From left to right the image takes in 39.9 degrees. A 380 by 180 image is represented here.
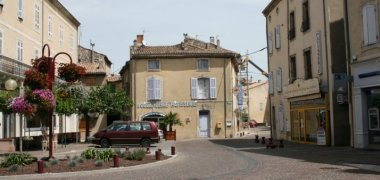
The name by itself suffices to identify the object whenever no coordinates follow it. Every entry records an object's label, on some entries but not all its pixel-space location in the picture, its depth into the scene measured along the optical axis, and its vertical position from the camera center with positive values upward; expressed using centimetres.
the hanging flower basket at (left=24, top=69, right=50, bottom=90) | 1662 +156
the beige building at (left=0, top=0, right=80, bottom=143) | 2802 +580
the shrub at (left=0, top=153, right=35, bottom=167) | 1592 -96
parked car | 3027 -49
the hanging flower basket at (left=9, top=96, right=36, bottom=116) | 1656 +72
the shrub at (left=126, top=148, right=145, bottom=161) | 1817 -97
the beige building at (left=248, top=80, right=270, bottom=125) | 8175 +360
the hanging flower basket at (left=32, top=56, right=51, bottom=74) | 1728 +211
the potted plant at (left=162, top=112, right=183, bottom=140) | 4066 +37
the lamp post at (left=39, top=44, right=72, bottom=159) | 1702 +131
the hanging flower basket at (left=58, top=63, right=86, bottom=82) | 1734 +187
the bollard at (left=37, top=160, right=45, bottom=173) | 1452 -107
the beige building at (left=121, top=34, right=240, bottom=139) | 4325 +317
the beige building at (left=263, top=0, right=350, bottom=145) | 2458 +289
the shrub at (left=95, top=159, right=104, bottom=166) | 1586 -107
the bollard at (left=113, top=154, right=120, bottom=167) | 1586 -104
